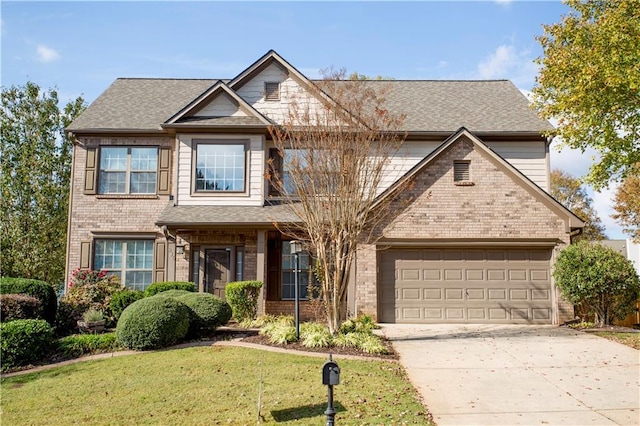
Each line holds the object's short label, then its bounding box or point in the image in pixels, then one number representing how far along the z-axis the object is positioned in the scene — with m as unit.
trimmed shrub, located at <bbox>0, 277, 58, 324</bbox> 12.62
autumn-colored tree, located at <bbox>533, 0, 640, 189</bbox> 12.69
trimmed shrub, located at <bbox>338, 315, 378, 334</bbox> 11.55
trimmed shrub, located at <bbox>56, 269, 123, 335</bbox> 12.95
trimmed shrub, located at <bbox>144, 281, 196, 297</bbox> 14.01
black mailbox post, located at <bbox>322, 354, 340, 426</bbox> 5.70
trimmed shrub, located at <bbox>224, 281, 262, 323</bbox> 13.85
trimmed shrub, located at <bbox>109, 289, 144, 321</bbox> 13.45
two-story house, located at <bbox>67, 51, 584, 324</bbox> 14.94
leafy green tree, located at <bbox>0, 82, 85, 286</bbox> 22.62
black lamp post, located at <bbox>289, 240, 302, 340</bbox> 11.09
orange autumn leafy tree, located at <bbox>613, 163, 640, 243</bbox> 29.77
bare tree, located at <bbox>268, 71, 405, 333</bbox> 11.39
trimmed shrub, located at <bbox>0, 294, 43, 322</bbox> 11.15
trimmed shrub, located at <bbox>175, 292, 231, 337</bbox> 11.50
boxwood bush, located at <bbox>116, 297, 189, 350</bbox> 10.36
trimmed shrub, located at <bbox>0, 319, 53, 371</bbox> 9.73
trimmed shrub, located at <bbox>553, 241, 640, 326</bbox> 13.40
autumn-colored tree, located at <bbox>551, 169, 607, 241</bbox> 39.03
